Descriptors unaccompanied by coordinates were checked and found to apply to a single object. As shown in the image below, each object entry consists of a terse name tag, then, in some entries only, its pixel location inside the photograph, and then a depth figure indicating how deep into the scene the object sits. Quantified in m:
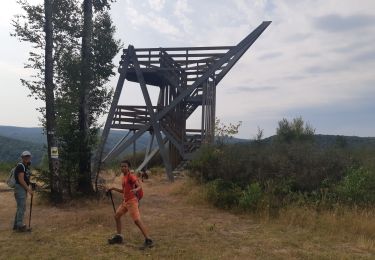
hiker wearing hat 9.54
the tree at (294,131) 26.73
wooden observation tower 19.12
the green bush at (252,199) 11.32
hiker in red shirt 8.32
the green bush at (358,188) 10.87
